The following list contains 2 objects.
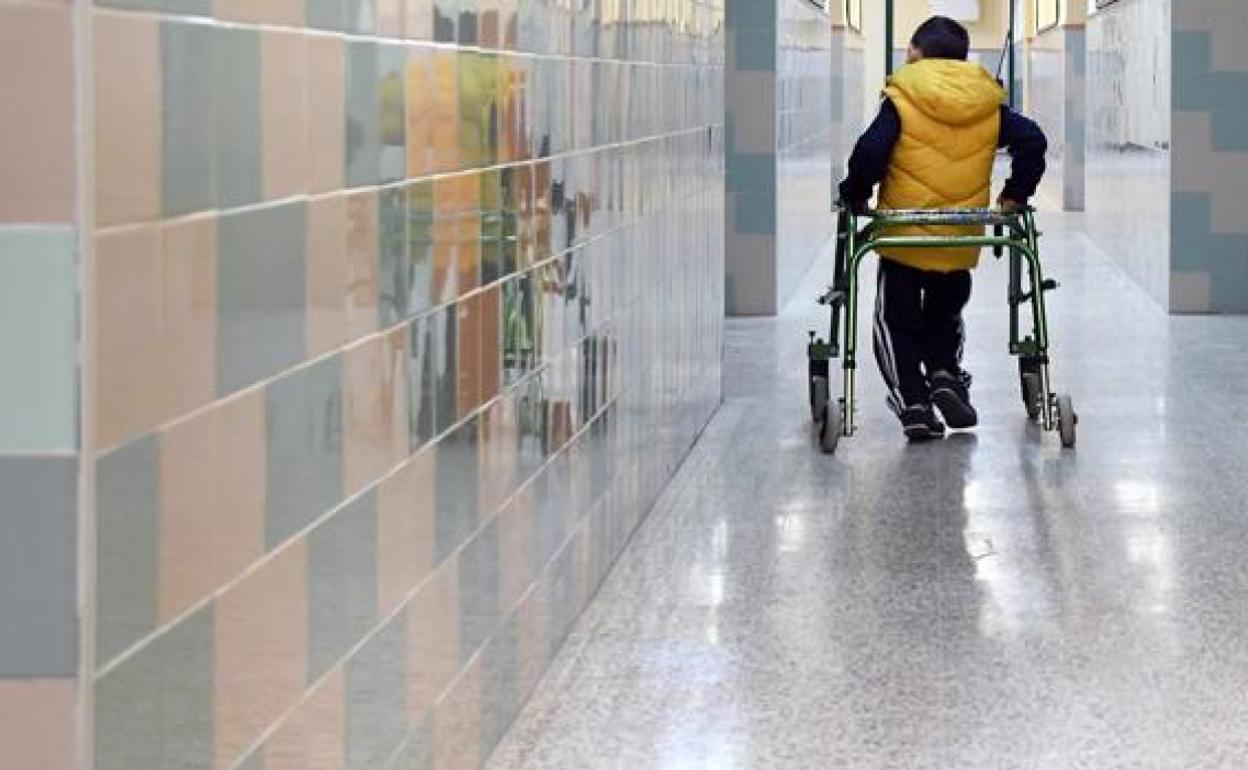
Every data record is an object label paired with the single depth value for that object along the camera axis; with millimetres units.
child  8055
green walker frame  7848
